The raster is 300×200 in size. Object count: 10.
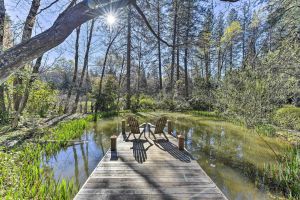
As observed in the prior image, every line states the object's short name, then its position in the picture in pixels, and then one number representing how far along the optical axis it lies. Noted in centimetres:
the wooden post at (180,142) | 594
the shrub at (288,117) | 992
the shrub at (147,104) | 1929
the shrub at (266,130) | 923
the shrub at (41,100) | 1073
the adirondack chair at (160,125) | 725
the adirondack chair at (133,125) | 717
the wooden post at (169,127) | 809
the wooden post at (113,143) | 577
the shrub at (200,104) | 1861
